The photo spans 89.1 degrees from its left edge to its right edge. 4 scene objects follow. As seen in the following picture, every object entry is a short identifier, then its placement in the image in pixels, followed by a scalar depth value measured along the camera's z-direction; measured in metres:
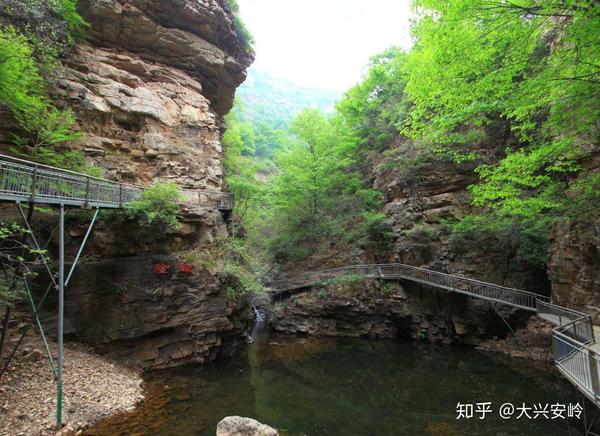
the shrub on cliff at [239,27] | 19.44
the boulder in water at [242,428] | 5.73
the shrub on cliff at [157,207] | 10.69
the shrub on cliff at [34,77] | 9.02
